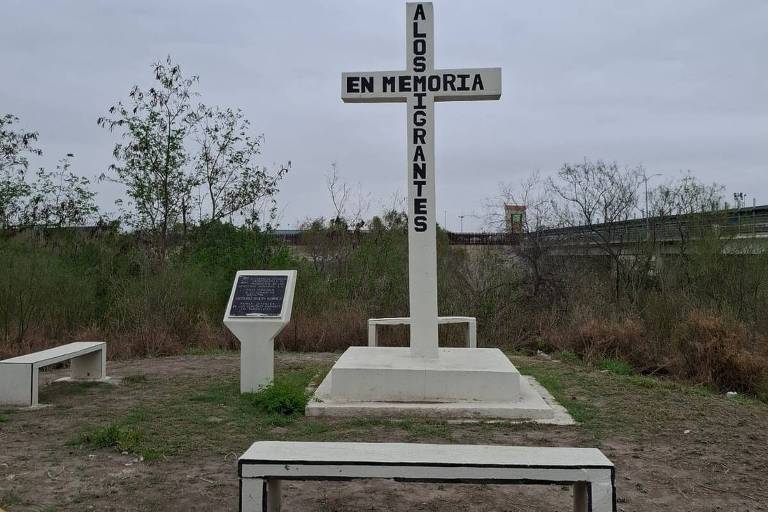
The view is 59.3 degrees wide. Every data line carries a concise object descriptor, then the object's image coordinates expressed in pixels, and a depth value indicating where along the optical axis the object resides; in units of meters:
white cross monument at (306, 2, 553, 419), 7.04
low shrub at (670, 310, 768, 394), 8.77
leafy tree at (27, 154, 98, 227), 16.42
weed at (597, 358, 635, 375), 9.35
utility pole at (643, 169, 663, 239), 19.87
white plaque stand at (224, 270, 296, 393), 6.95
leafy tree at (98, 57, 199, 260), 15.77
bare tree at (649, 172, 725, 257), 18.14
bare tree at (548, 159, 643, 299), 20.20
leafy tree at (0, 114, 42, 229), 15.62
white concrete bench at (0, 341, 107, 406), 6.74
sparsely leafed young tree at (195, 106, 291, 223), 16.94
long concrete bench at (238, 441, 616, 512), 3.26
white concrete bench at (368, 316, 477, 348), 9.27
